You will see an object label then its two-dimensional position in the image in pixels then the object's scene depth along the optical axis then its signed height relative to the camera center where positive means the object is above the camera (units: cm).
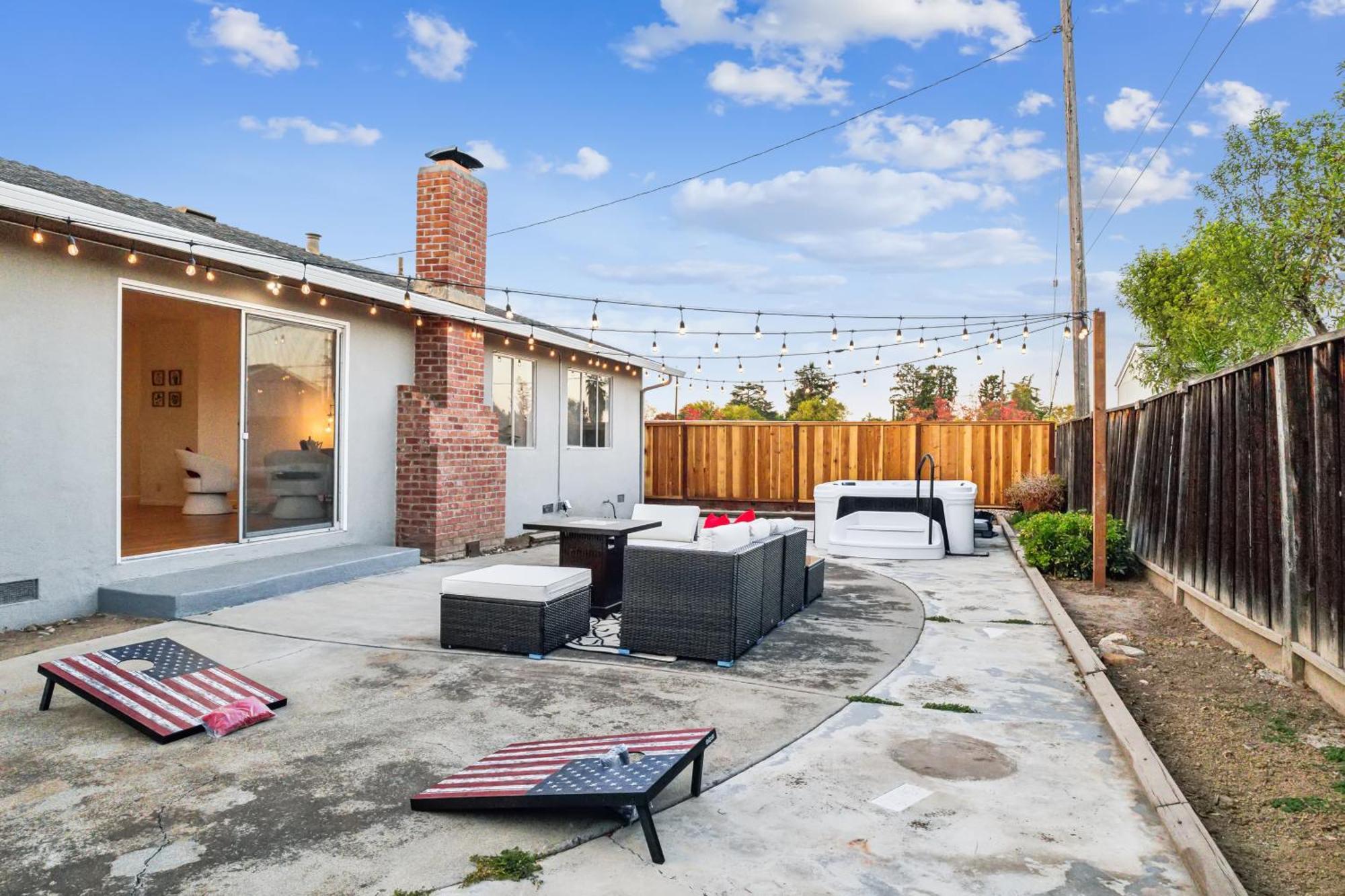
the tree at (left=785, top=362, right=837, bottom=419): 3519 +325
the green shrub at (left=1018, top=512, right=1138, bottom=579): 744 -88
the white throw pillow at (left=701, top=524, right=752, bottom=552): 451 -46
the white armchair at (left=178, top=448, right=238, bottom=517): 954 -27
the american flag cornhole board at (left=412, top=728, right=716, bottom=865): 224 -99
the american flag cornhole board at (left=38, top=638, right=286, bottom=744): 319 -98
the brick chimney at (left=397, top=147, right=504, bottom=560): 793 +52
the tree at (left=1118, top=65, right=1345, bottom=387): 1075 +324
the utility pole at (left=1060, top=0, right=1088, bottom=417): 1145 +389
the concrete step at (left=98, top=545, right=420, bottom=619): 521 -87
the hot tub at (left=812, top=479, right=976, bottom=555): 901 -50
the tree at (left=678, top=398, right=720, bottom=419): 2678 +172
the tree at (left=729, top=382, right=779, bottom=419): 3934 +303
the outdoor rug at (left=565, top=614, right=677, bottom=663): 464 -111
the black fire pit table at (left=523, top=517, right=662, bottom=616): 546 -65
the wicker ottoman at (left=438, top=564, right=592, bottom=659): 441 -86
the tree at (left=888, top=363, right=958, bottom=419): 3488 +319
